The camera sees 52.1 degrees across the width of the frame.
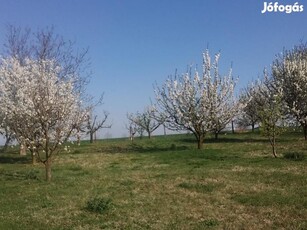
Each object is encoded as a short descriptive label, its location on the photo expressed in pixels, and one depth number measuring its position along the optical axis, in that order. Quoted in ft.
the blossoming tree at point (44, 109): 48.00
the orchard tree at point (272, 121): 61.70
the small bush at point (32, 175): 50.44
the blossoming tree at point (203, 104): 83.99
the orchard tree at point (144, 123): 177.68
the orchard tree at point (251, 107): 133.66
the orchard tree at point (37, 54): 64.96
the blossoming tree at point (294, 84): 93.93
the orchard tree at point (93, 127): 159.48
